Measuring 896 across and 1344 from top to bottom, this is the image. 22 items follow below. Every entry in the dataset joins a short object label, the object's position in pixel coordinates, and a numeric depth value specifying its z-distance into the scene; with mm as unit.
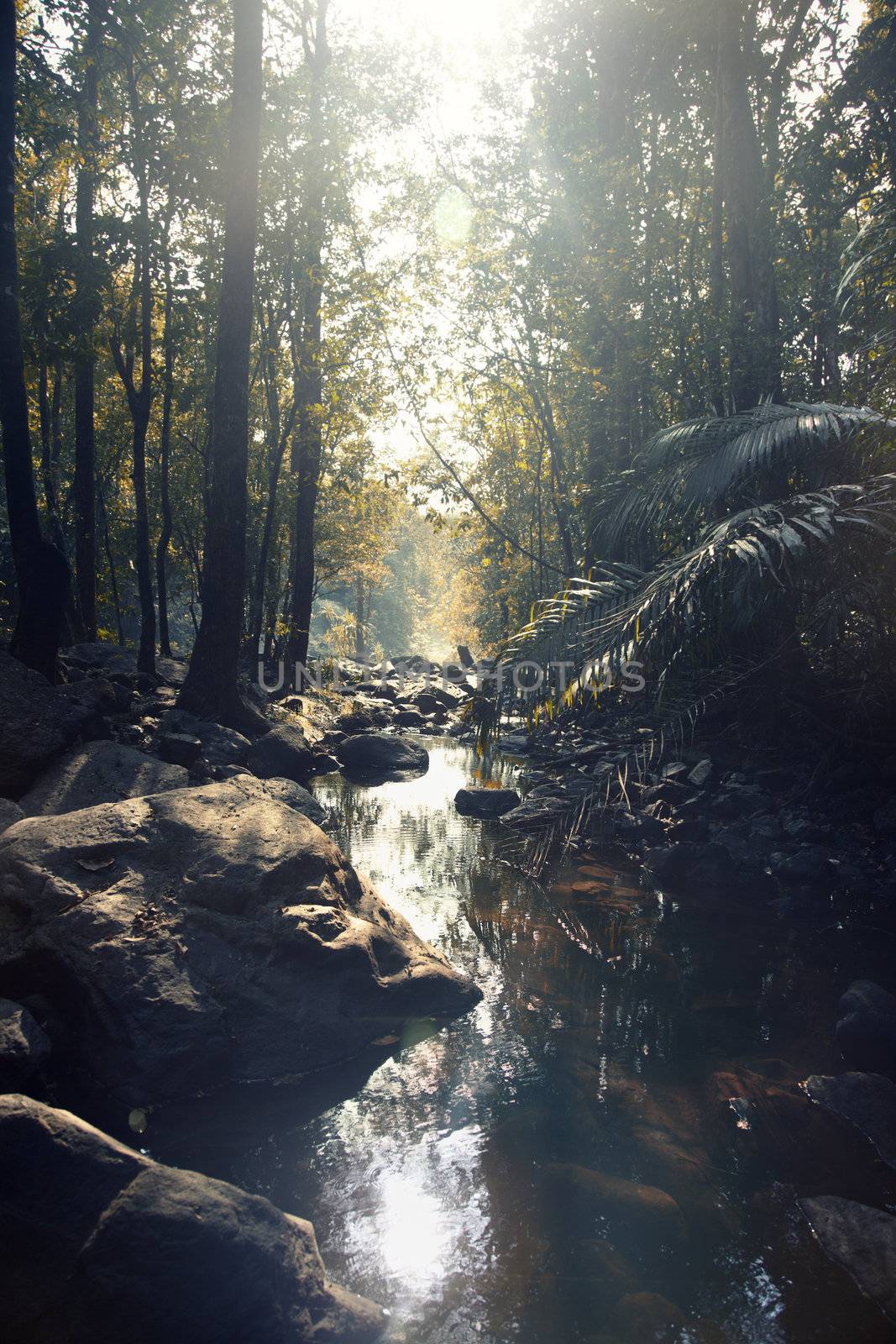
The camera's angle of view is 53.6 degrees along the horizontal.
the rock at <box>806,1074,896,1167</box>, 4266
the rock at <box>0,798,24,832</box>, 5898
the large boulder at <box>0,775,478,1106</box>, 4492
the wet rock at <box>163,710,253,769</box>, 10227
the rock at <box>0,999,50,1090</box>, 3904
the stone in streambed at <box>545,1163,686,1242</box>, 3682
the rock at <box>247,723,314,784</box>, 11785
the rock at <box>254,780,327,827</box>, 7863
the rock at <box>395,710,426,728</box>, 22594
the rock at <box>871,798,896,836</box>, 7922
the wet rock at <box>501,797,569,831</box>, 8992
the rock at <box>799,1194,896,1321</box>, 3350
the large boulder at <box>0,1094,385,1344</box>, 2797
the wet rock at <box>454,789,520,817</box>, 11414
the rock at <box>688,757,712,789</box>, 10148
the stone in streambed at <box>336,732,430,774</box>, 15188
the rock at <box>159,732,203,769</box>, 9039
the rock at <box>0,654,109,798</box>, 6980
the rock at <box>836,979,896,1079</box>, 4852
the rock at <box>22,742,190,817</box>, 6703
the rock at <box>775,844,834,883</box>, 7844
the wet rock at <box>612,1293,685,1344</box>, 3111
